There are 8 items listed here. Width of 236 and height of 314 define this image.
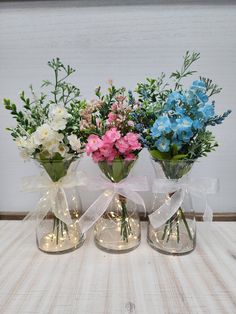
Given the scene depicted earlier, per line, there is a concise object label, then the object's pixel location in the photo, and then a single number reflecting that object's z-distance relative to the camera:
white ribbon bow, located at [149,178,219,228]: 0.68
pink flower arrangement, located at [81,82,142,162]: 0.63
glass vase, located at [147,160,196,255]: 0.73
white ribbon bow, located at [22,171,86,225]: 0.71
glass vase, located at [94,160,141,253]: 0.74
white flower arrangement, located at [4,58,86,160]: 0.62
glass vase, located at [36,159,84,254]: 0.71
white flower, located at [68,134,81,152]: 0.64
